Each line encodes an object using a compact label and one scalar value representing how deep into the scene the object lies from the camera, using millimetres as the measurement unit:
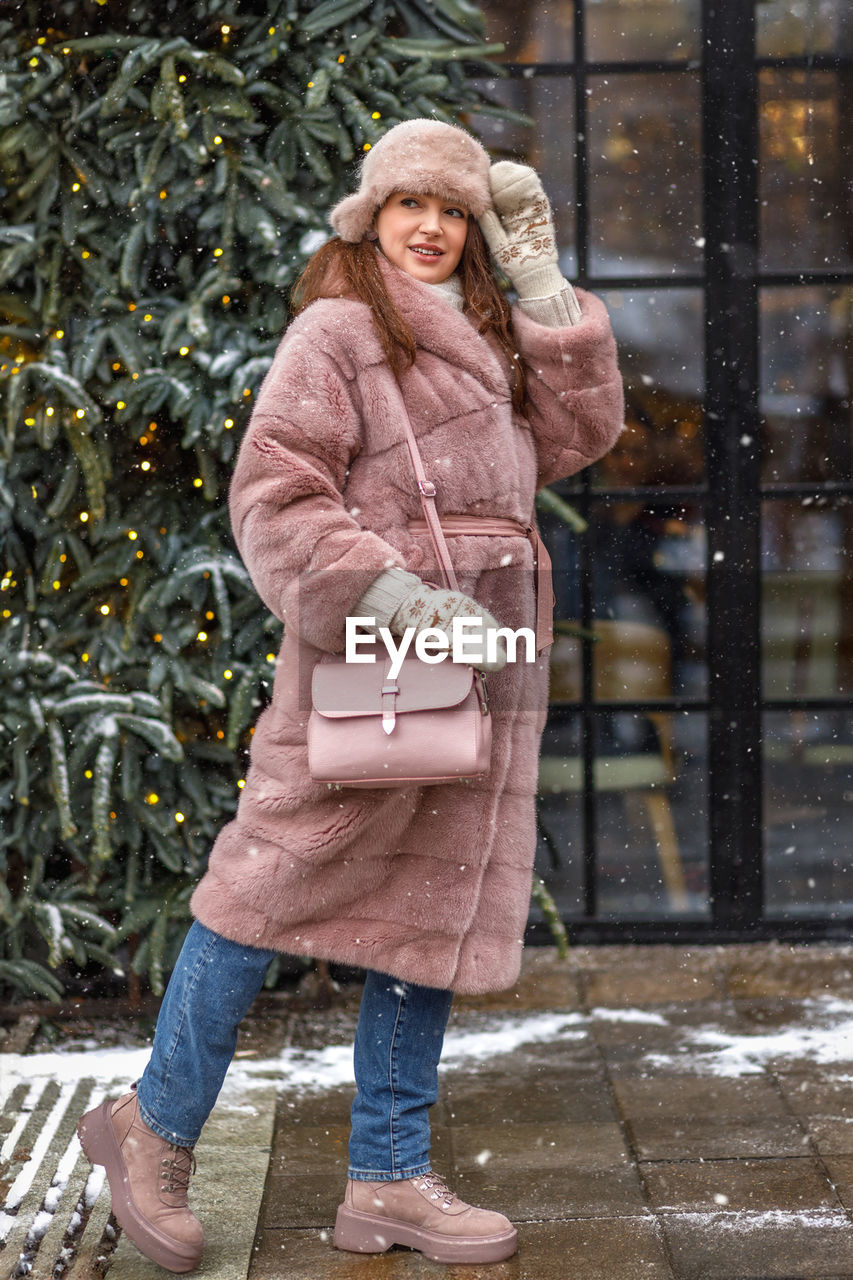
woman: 4949
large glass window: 8469
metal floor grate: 5273
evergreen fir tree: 7262
